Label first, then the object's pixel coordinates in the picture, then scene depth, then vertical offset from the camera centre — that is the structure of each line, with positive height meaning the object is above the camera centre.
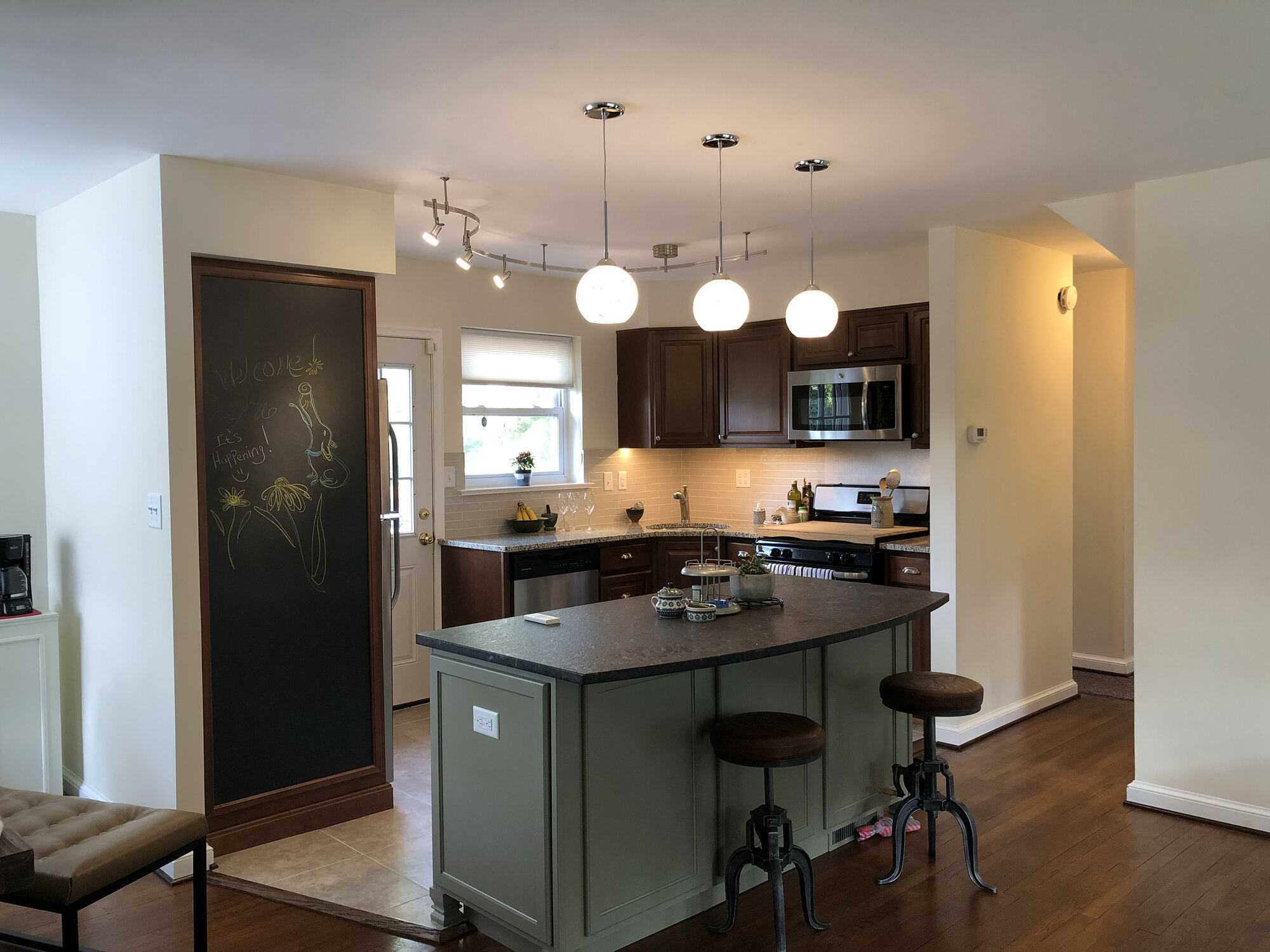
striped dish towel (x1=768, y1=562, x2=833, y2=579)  5.24 -0.66
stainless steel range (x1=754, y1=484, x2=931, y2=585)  5.14 -0.46
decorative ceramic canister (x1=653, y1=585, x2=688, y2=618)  3.31 -0.51
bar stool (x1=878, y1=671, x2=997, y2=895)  3.28 -1.01
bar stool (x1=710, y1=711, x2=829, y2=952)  2.80 -0.89
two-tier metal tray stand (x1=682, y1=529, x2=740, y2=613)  3.25 -0.41
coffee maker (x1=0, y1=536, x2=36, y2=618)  3.90 -0.46
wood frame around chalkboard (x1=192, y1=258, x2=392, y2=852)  3.55 -1.29
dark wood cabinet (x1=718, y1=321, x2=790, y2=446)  5.90 +0.43
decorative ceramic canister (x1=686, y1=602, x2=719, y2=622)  3.24 -0.53
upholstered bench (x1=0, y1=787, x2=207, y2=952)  2.40 -1.01
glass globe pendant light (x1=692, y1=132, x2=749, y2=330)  3.06 +0.47
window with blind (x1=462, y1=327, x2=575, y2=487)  5.86 +0.34
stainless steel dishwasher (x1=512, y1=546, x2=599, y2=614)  5.28 -0.69
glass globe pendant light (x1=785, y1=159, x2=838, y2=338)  3.33 +0.48
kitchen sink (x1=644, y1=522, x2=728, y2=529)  6.14 -0.46
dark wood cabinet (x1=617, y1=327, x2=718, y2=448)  6.23 +0.44
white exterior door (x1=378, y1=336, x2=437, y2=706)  5.45 -0.26
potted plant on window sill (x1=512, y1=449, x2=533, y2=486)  5.97 -0.06
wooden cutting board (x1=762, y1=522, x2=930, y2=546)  5.21 -0.45
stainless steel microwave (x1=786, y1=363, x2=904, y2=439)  5.30 +0.27
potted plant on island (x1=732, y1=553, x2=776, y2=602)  3.51 -0.47
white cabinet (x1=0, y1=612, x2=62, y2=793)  3.79 -0.96
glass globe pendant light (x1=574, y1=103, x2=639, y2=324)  2.82 +0.47
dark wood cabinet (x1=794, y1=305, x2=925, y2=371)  5.34 +0.63
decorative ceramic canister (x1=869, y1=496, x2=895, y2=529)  5.59 -0.36
